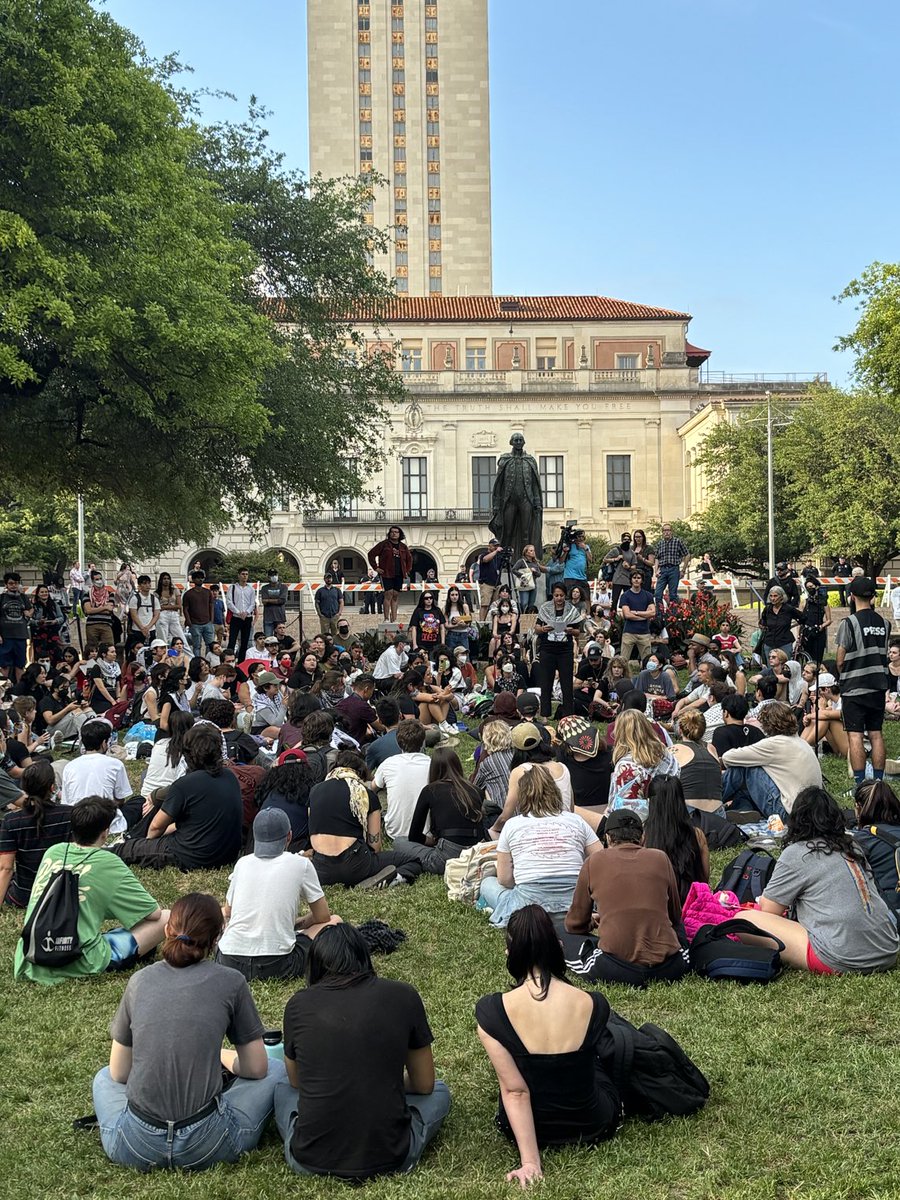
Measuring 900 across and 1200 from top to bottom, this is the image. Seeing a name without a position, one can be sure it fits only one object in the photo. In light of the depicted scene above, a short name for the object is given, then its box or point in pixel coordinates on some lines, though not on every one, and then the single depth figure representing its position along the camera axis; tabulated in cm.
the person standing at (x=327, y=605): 2355
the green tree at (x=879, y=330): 2898
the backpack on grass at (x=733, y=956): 635
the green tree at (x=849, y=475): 4622
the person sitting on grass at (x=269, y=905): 644
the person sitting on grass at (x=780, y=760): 922
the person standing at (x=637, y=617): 1864
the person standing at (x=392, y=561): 2242
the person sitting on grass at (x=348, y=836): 817
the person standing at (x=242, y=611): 2050
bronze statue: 2125
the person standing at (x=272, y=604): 2116
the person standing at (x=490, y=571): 2142
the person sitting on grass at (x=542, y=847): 716
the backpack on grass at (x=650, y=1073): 483
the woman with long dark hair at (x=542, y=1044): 455
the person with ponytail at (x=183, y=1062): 468
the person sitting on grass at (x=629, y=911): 609
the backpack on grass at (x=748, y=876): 737
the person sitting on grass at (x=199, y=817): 862
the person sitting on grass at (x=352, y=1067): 448
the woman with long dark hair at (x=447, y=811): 893
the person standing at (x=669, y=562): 2130
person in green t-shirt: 674
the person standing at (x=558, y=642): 1541
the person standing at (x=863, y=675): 1045
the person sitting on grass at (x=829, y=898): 627
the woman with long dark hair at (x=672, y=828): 687
